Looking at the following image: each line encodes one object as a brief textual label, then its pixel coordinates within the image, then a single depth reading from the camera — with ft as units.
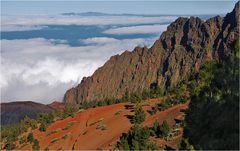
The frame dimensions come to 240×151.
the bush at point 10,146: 206.92
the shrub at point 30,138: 208.71
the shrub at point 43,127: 224.33
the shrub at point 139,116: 197.96
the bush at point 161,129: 164.45
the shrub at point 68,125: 219.20
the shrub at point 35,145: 194.84
